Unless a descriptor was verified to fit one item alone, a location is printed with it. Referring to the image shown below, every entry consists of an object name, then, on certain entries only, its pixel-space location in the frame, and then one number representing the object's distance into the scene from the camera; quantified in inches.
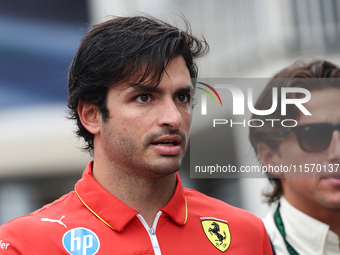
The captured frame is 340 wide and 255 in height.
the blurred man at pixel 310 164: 192.2
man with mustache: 160.7
